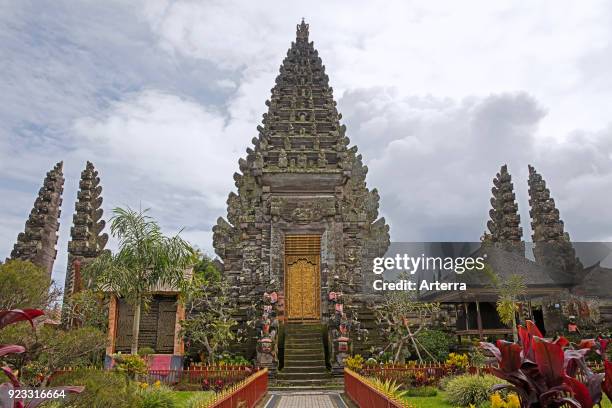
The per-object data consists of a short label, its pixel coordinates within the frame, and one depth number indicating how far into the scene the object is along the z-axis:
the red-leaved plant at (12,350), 3.33
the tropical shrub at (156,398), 8.93
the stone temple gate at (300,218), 20.77
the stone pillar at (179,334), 16.78
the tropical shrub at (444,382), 12.74
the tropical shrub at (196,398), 8.68
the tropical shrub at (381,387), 7.56
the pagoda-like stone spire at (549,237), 25.05
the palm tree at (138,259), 12.74
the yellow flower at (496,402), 4.58
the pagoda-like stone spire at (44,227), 25.84
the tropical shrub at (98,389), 6.68
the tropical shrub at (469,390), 10.38
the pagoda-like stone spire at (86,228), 26.62
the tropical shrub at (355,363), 14.05
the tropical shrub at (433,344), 17.08
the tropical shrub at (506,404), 4.59
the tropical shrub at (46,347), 7.16
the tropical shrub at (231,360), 16.36
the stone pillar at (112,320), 16.73
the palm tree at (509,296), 17.94
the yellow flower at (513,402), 4.72
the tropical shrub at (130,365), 10.75
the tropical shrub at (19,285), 8.96
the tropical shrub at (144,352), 14.14
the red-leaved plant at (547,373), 3.52
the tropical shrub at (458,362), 13.58
